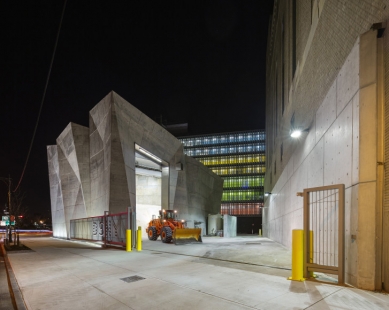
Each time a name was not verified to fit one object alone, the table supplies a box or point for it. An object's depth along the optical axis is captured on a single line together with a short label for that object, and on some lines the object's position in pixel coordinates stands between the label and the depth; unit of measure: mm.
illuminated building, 84625
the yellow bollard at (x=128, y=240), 14375
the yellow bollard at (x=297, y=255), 7047
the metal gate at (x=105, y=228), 15733
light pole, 20225
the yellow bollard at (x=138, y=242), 14633
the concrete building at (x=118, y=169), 22078
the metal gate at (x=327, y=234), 6527
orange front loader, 18856
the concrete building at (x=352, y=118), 5770
